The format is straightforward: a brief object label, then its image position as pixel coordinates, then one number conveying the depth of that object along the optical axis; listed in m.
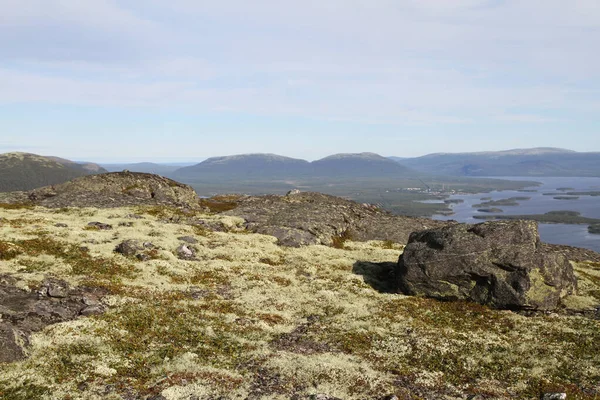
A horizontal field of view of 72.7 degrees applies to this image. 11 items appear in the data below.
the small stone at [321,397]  14.08
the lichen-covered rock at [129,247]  31.03
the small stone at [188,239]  36.00
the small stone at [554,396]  14.62
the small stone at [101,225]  38.07
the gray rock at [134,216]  43.55
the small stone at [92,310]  20.45
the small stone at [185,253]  32.86
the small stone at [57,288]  21.53
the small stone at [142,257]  30.56
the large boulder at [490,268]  25.56
